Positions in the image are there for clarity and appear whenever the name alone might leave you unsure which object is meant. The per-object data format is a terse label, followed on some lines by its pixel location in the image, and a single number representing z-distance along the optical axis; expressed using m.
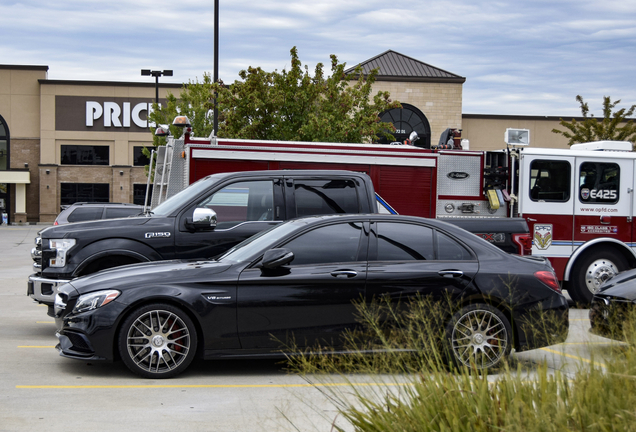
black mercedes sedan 6.30
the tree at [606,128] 31.33
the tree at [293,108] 20.53
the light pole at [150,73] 35.81
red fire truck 11.68
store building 53.38
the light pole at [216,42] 20.17
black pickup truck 8.12
